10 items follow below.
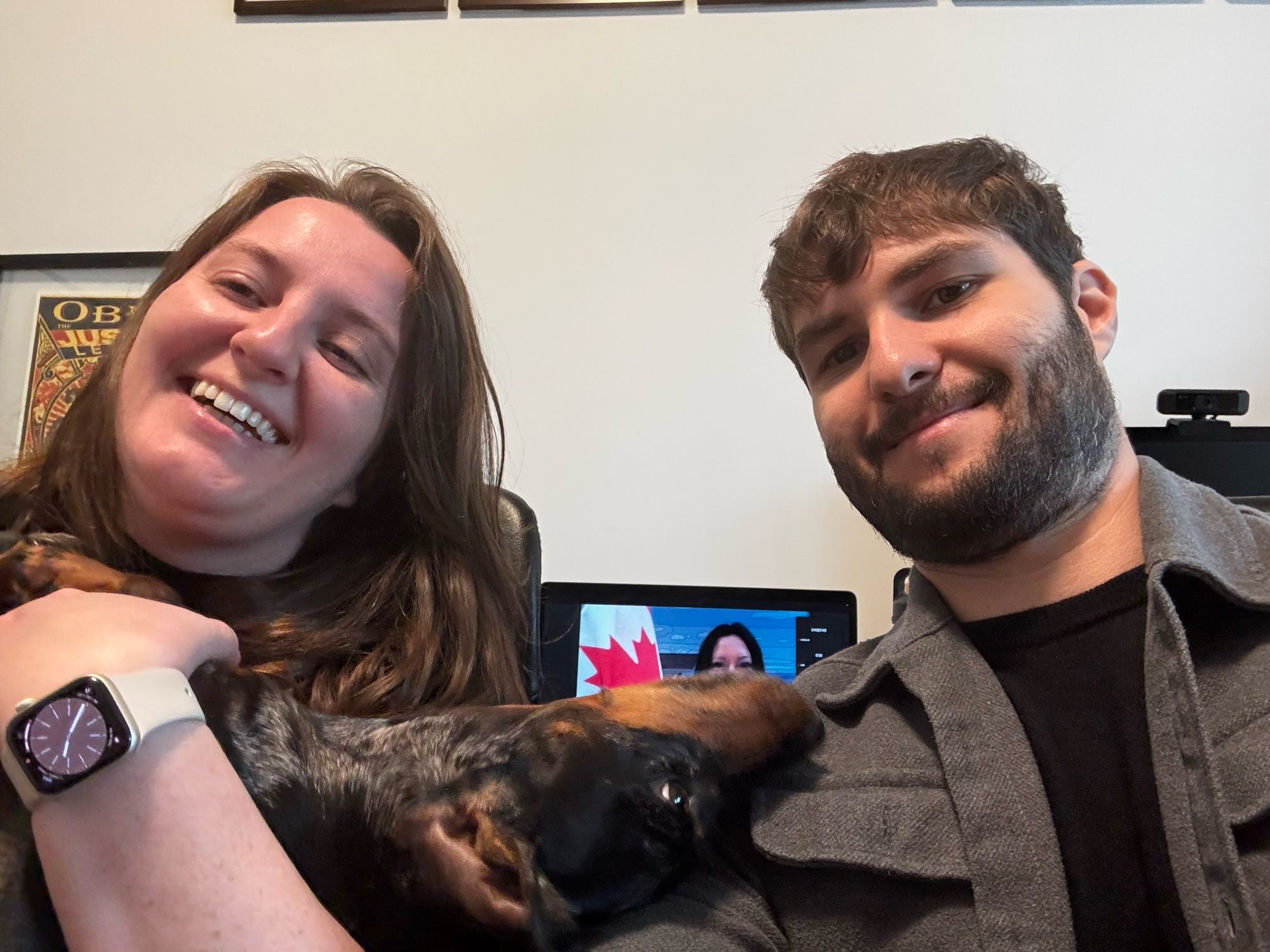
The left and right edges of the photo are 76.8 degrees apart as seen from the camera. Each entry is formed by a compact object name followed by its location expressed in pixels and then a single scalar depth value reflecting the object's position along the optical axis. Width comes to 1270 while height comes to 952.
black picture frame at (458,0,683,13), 2.17
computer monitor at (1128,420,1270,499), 1.55
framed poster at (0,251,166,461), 2.10
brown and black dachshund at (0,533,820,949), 0.63
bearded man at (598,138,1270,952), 0.77
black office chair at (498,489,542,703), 1.24
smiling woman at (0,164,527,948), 0.57
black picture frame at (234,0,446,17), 2.21
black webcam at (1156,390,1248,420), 1.60
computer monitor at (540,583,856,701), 1.65
